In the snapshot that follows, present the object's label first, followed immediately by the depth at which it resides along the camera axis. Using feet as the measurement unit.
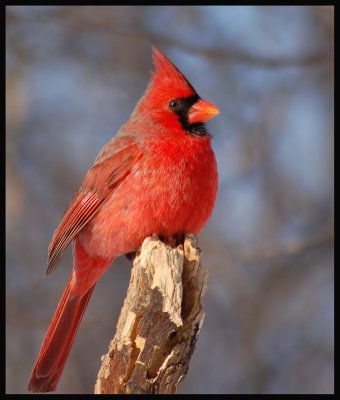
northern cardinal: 22.45
